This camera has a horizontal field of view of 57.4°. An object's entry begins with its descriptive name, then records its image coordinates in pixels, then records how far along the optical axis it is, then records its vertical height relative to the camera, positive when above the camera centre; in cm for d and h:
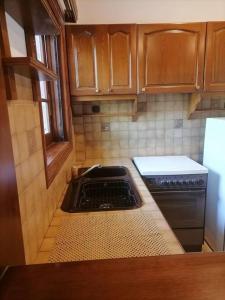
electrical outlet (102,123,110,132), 222 -23
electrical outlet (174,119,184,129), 226 -22
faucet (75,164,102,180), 169 -55
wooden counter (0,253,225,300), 43 -39
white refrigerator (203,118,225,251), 181 -72
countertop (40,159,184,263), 76 -55
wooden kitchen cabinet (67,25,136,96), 174 +39
